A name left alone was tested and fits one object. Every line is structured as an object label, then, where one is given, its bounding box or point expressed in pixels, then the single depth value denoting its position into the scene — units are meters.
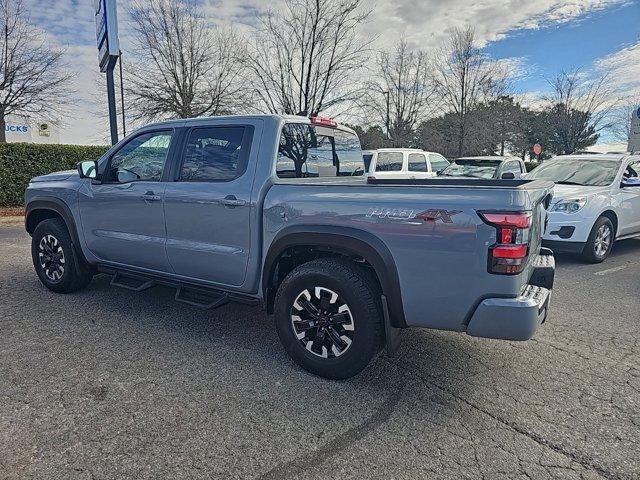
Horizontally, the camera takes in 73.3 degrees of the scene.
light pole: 25.58
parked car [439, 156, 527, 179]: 11.63
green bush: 12.30
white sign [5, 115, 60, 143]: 18.62
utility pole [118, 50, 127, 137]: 17.09
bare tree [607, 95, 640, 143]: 25.73
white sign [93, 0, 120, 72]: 9.51
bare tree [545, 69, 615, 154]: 25.41
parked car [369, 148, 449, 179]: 11.94
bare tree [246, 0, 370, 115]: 15.45
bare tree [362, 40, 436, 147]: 25.53
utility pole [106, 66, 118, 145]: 10.55
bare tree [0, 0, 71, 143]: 15.82
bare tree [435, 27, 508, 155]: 22.84
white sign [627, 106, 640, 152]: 16.67
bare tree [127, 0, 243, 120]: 16.91
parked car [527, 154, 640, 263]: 6.51
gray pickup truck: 2.56
